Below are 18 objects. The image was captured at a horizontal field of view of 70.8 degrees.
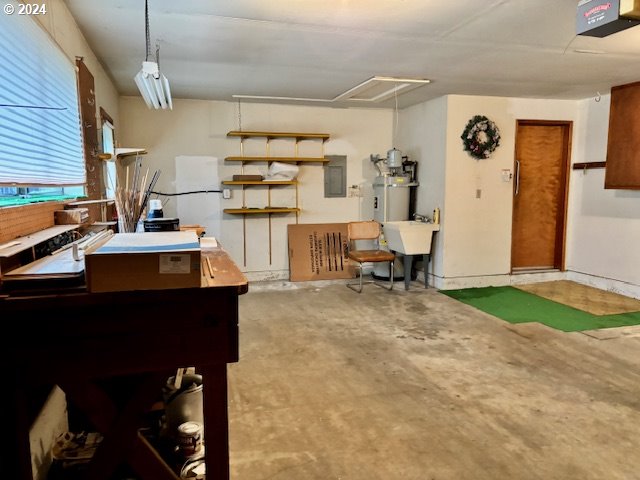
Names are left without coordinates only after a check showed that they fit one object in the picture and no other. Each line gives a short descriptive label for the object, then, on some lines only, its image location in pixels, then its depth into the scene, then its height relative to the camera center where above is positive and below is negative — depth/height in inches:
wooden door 229.8 -5.2
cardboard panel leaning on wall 236.8 -35.3
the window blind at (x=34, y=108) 64.0 +13.2
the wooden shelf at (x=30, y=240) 54.4 -7.6
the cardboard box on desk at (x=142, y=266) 50.2 -9.2
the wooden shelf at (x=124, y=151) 151.7 +11.5
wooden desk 50.3 -19.4
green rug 167.6 -50.9
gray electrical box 243.6 +4.9
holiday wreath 212.1 +22.8
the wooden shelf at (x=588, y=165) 215.3 +9.6
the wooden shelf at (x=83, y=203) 92.5 -4.0
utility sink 213.6 -24.8
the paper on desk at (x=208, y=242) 85.4 -11.3
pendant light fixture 97.3 +24.2
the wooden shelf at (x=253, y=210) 223.1 -12.4
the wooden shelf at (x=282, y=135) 219.8 +25.1
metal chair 215.6 -26.6
